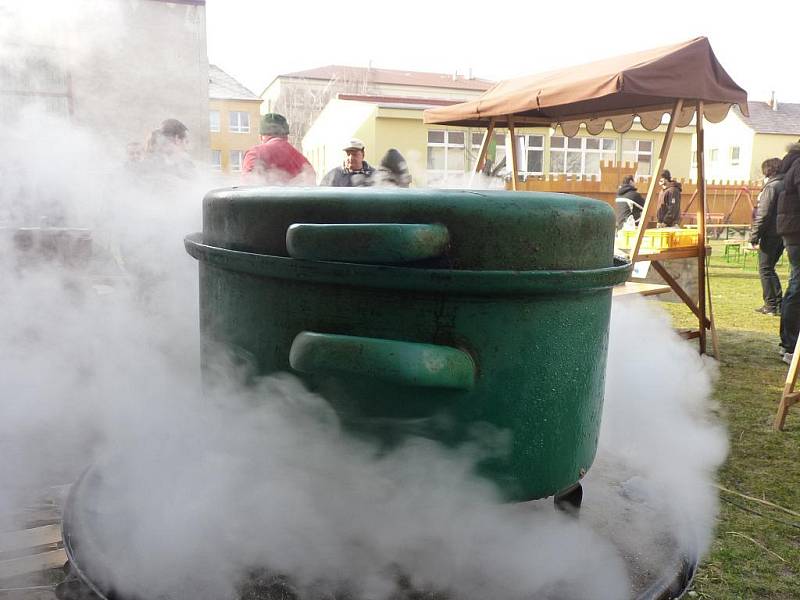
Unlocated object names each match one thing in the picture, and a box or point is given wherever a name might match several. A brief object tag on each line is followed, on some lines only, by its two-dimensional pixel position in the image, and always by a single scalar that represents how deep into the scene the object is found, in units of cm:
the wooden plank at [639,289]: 474
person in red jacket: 444
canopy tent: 406
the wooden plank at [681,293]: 501
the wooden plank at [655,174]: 438
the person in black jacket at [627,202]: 964
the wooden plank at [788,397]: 339
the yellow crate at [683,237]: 489
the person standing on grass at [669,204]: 1059
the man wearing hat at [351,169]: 501
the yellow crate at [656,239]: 478
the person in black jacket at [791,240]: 509
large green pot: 109
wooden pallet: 159
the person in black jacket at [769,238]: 648
